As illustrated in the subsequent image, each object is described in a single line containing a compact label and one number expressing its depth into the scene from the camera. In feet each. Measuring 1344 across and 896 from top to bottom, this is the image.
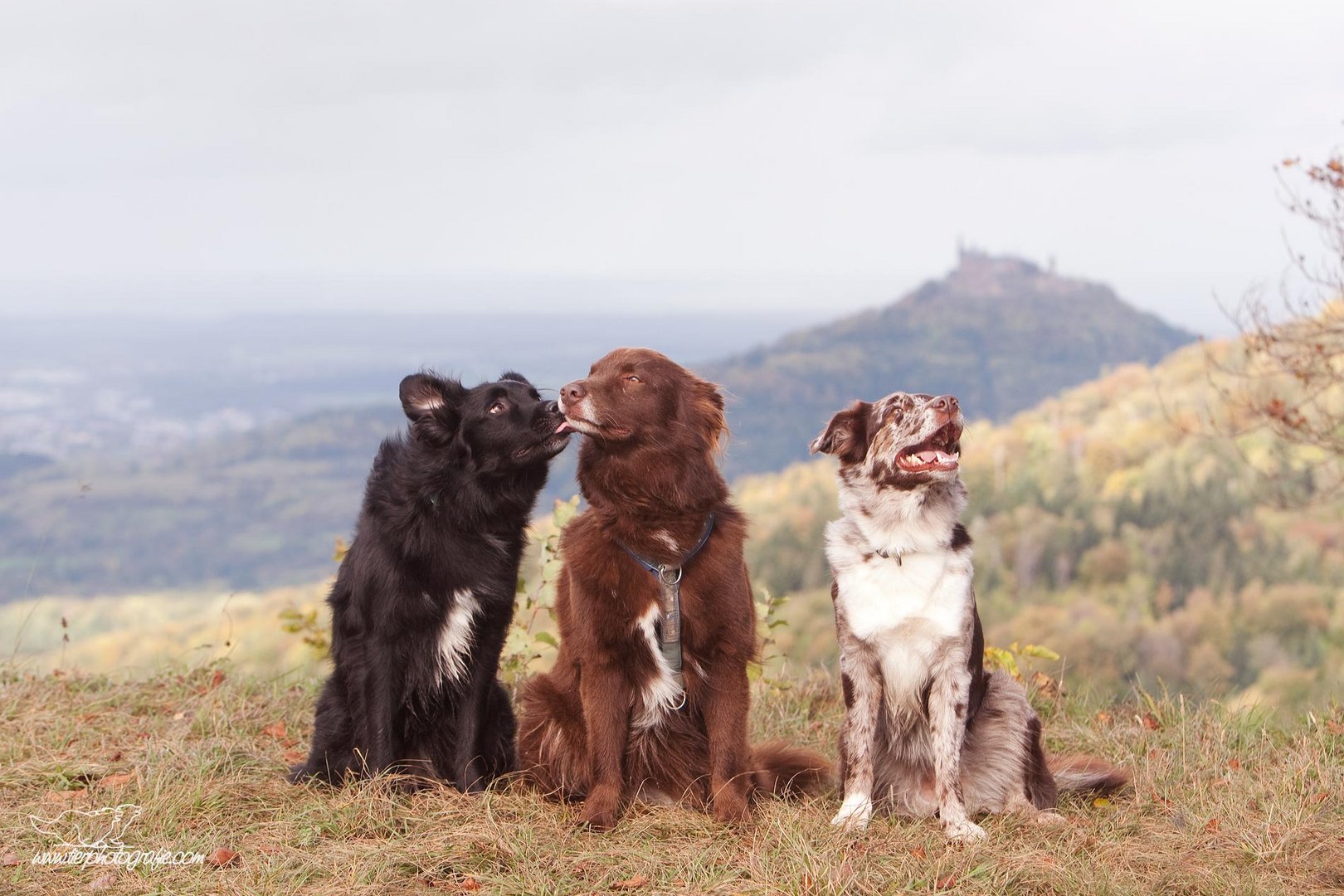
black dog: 16.70
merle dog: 15.38
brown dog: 15.61
